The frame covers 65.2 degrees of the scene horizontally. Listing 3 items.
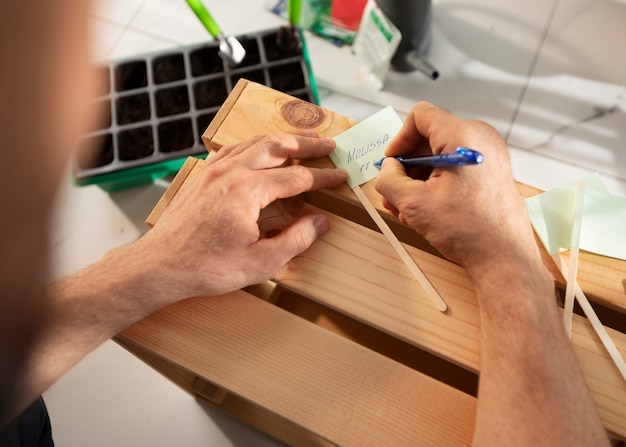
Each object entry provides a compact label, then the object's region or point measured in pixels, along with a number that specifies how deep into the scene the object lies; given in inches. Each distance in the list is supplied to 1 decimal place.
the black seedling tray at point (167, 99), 45.2
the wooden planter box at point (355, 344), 22.3
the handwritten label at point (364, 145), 27.3
